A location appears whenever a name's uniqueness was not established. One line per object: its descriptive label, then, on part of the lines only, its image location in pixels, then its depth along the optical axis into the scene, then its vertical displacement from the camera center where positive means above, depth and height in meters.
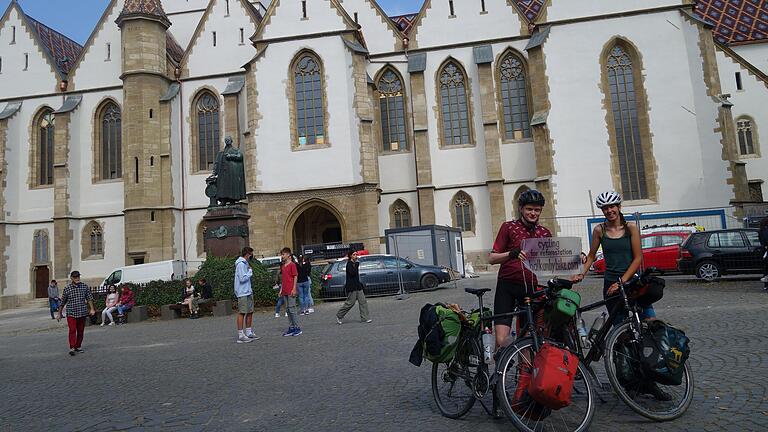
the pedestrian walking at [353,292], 11.36 -0.65
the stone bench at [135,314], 16.14 -1.10
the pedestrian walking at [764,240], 11.56 -0.20
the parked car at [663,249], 16.31 -0.32
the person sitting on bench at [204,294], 15.73 -0.65
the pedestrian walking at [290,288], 10.26 -0.45
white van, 22.89 +0.13
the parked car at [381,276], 17.23 -0.55
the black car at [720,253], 13.83 -0.50
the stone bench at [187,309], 15.63 -1.06
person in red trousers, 9.95 -0.50
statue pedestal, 16.03 +1.14
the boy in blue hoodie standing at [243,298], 9.84 -0.53
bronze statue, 16.59 +2.68
